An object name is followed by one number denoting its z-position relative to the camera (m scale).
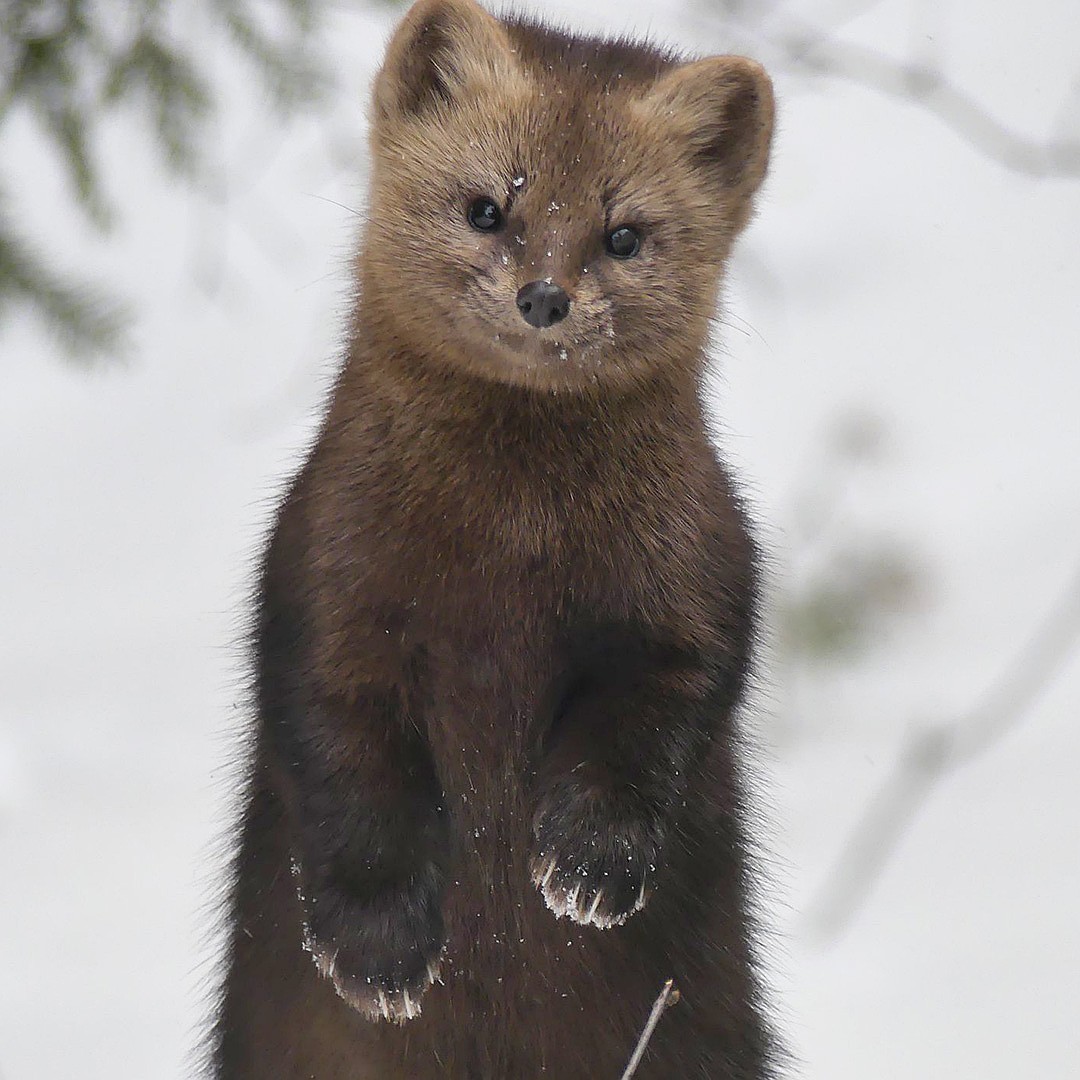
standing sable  6.21
